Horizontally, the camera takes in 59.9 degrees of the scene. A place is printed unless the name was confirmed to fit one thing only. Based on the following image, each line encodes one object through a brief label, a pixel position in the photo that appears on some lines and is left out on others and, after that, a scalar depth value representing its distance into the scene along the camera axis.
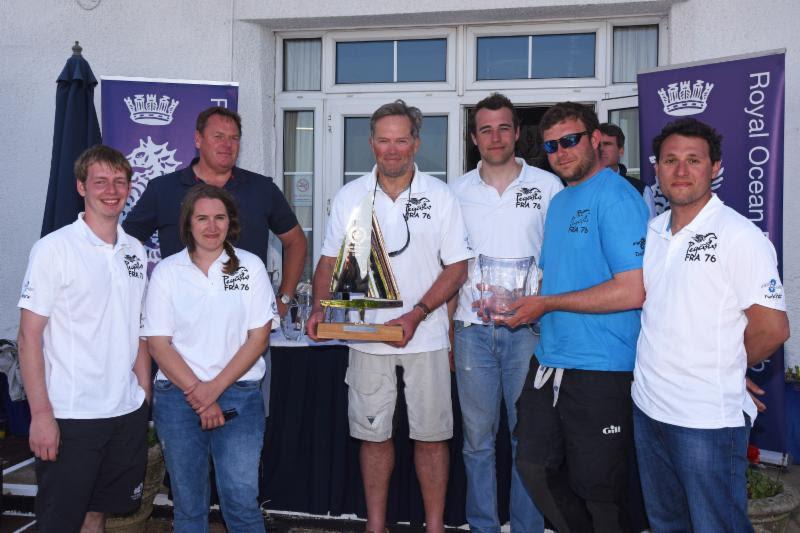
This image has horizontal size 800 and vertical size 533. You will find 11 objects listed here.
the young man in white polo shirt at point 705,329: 2.04
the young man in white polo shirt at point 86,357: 2.26
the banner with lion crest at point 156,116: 4.73
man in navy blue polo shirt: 3.18
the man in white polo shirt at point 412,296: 2.92
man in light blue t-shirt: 2.39
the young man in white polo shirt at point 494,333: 2.95
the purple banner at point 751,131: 4.03
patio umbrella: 4.33
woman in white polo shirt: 2.49
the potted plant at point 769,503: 3.09
